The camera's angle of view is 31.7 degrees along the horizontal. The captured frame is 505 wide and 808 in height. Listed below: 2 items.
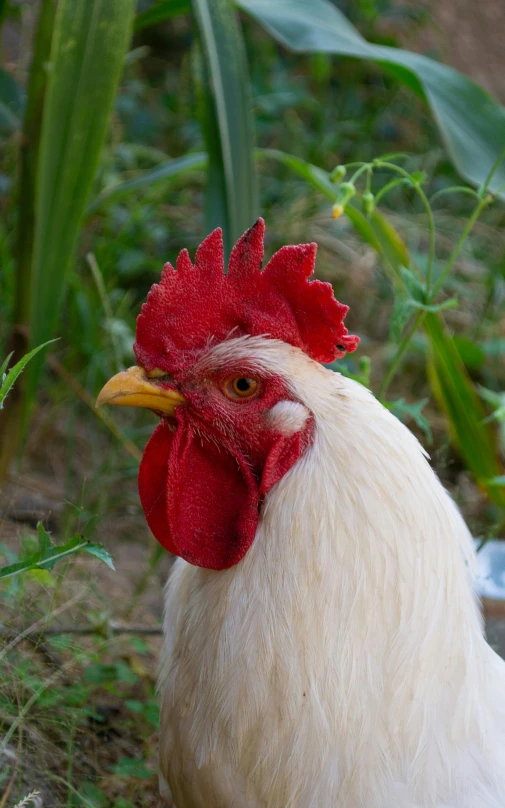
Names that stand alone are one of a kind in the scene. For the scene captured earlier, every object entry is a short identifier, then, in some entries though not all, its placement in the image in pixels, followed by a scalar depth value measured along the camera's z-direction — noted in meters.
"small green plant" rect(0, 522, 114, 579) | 1.77
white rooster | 1.75
